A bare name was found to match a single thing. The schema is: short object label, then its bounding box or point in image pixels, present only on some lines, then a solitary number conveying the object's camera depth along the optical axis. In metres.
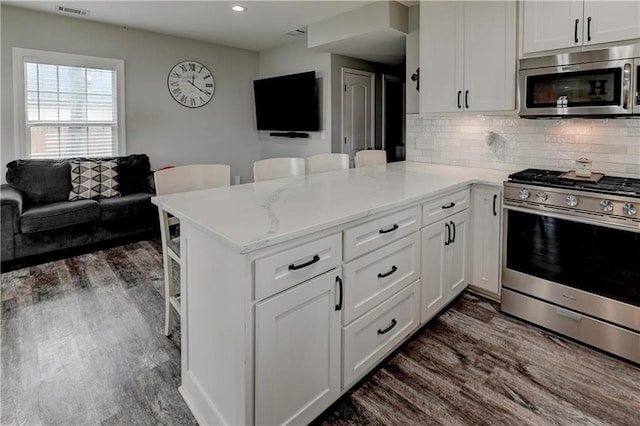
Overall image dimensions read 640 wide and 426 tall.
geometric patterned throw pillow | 4.30
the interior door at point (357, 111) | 5.50
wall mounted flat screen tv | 5.39
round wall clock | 5.47
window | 4.37
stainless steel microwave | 2.24
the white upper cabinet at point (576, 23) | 2.27
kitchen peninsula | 1.37
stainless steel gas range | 2.12
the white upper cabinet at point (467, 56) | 2.81
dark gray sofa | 3.61
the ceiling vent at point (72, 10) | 4.21
